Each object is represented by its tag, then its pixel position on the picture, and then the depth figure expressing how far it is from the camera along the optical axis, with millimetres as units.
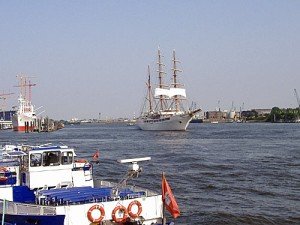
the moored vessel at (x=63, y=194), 19297
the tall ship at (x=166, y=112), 162875
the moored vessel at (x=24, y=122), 192500
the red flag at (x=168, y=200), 17884
